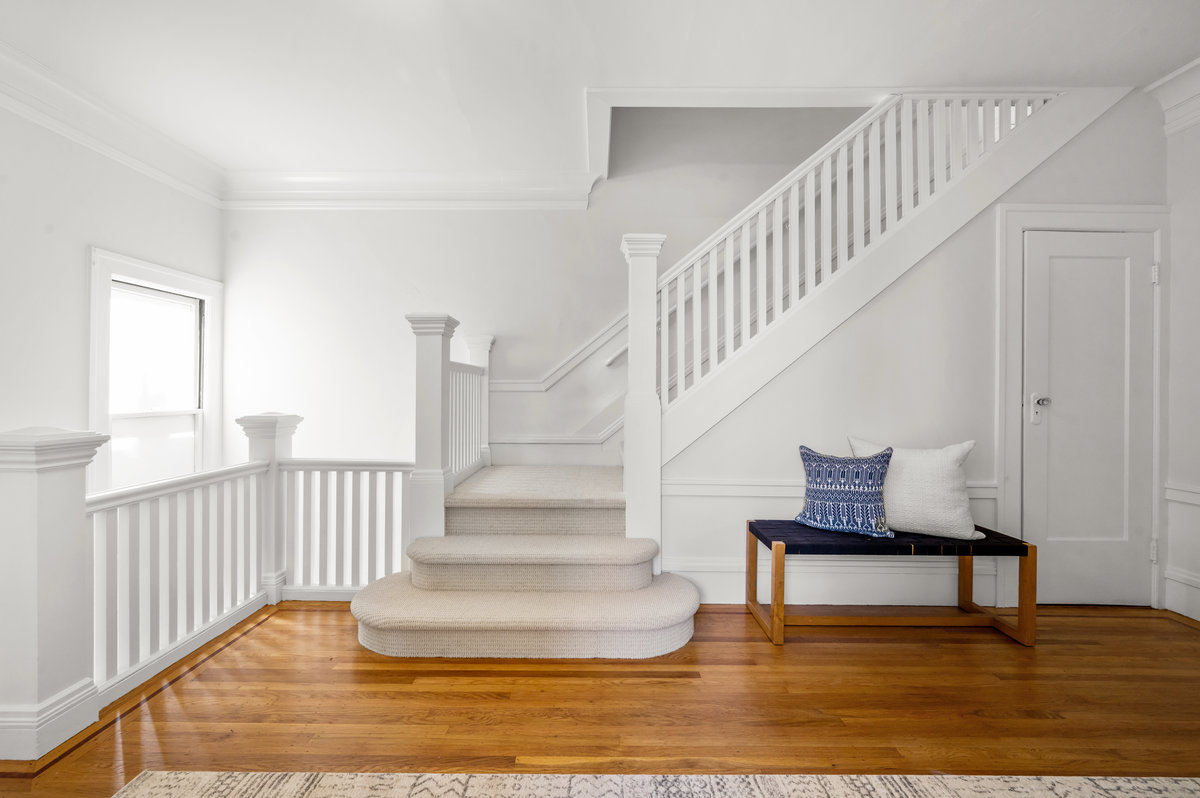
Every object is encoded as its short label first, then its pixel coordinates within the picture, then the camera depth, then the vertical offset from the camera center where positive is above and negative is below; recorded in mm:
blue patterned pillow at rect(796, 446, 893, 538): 2807 -431
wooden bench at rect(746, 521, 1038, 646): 2662 -658
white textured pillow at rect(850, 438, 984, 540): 2793 -425
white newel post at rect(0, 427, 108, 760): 1802 -586
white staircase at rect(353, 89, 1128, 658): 3012 +391
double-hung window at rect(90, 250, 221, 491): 3477 +148
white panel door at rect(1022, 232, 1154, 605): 3215 +17
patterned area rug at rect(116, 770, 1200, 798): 1659 -1058
